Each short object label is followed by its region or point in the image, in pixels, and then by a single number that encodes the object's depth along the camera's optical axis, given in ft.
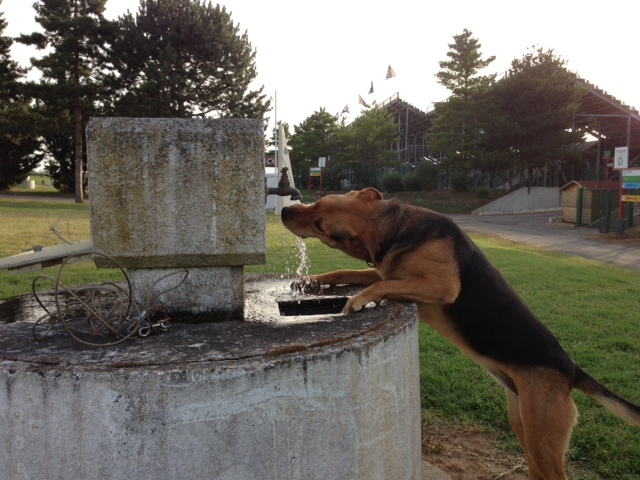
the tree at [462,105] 124.77
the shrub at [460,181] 127.34
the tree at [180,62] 90.89
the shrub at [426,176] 136.46
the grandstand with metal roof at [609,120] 114.83
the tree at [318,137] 179.22
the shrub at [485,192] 122.21
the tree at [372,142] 157.79
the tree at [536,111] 115.03
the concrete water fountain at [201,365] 6.37
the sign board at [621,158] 66.49
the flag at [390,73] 160.25
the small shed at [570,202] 86.63
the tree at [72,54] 92.12
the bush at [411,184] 136.87
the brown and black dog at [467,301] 9.11
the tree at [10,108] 99.96
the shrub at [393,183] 139.13
